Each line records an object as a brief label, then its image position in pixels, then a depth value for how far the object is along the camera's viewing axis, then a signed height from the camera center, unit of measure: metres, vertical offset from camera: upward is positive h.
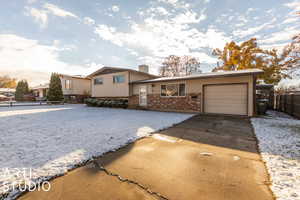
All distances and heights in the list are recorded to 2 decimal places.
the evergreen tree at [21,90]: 22.96 +1.19
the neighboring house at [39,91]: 23.48 +1.08
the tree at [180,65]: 24.08 +6.41
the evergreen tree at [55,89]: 17.00 +1.04
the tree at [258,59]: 13.56 +4.68
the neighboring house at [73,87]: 19.28 +1.53
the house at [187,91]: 7.73 +0.51
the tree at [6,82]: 38.61 +4.42
